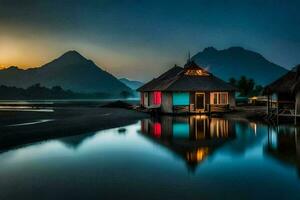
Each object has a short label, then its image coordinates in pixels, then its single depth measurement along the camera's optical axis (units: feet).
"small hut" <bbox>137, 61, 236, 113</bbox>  129.70
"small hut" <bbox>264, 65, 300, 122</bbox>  90.68
